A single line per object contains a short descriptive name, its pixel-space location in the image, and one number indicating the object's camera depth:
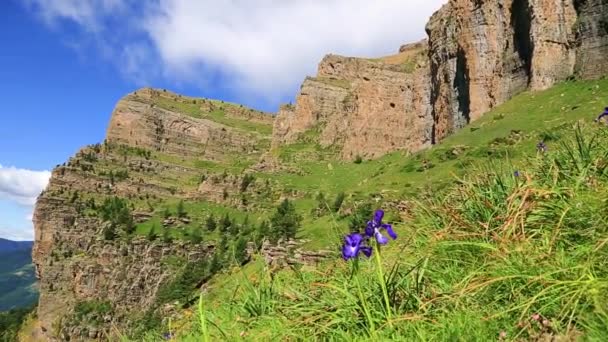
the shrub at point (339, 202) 52.45
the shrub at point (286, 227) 51.36
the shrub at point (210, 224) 95.25
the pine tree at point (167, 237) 93.31
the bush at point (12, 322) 103.69
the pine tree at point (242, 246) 57.54
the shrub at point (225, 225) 93.38
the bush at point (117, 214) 99.69
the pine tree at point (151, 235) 94.06
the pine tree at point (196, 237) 90.75
